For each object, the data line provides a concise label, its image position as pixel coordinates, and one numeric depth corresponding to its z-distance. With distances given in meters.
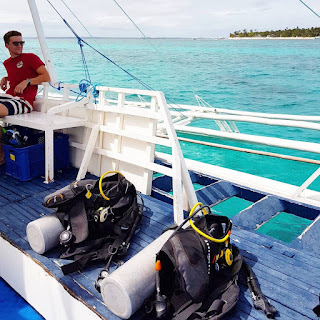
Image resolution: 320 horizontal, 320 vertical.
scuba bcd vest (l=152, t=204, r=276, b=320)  2.50
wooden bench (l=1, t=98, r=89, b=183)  5.01
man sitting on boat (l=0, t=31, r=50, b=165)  5.59
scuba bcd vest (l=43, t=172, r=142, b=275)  3.34
